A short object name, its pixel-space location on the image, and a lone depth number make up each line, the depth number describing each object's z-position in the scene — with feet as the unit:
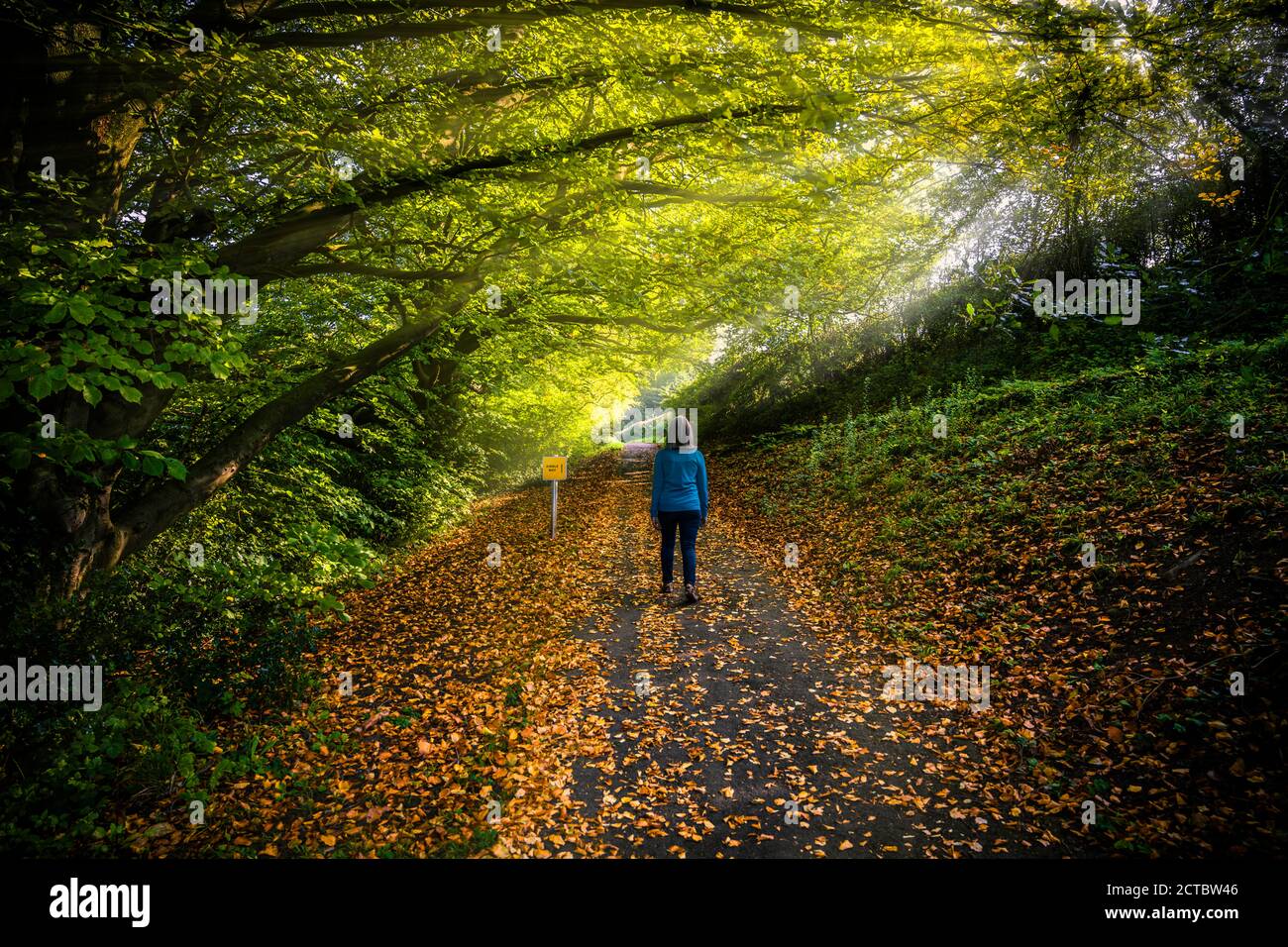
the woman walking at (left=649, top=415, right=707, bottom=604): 23.11
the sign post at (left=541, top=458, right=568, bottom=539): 36.37
